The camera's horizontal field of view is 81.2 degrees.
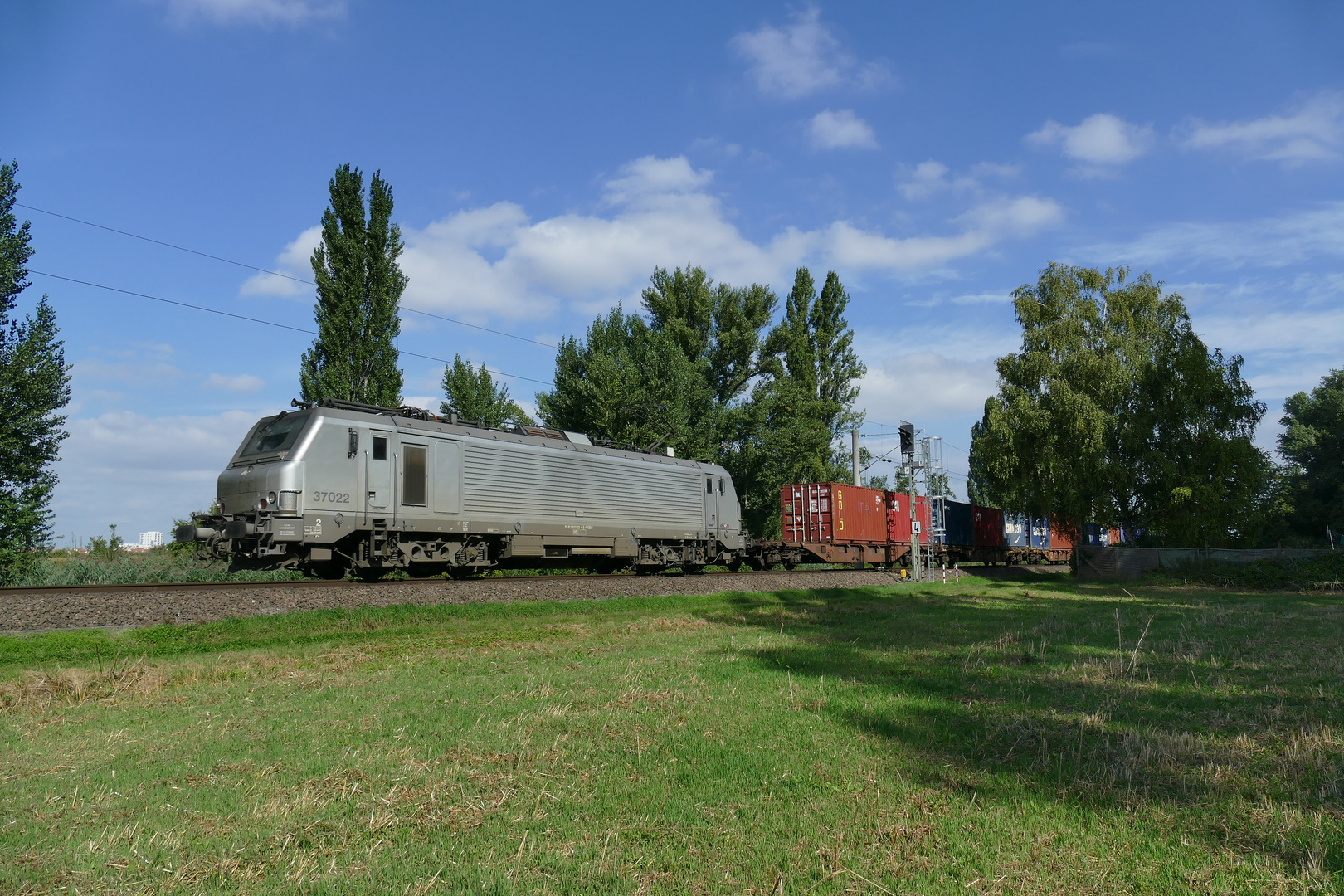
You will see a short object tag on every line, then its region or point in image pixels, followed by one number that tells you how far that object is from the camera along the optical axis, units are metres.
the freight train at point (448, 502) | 16.48
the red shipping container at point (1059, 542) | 53.62
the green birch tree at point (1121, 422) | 33.00
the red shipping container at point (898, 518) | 39.00
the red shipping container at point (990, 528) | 44.81
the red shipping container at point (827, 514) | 33.84
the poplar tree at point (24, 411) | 22.64
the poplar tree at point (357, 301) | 31.44
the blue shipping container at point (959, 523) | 40.31
